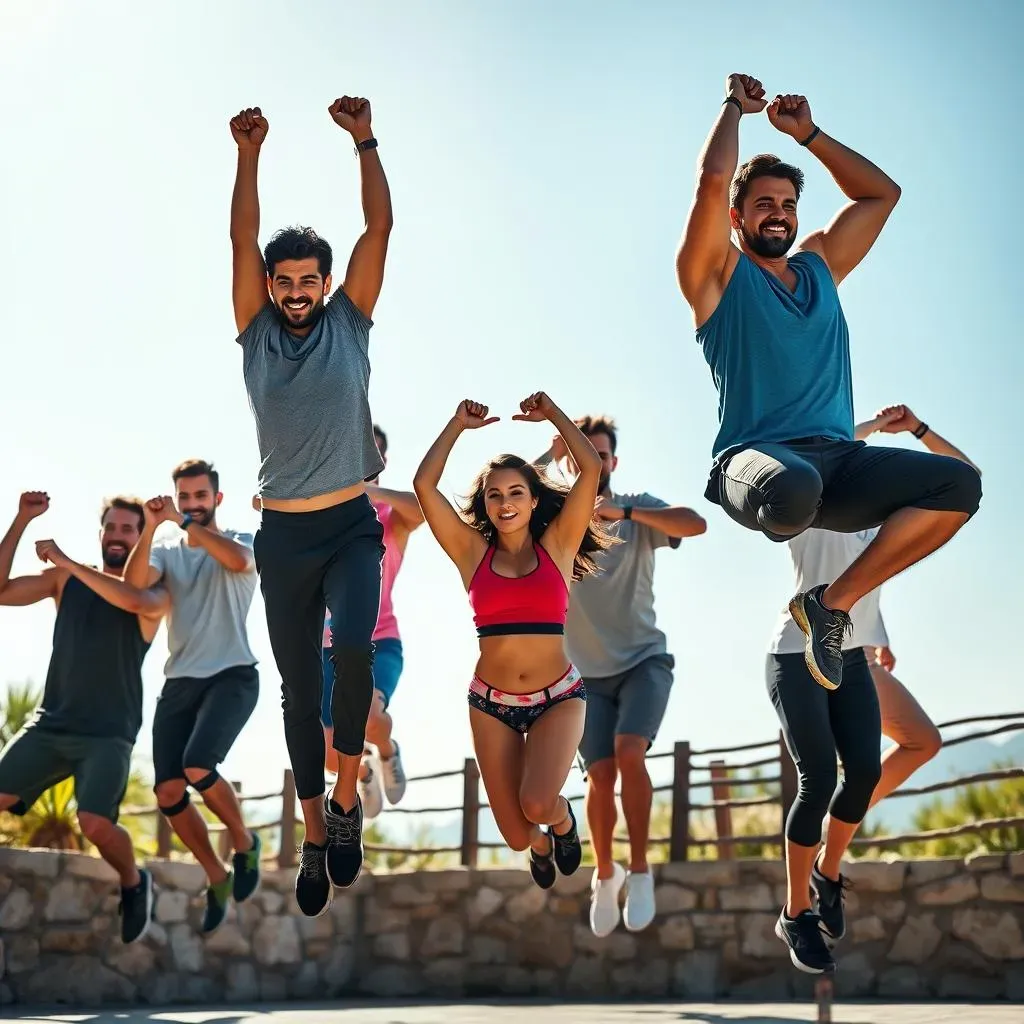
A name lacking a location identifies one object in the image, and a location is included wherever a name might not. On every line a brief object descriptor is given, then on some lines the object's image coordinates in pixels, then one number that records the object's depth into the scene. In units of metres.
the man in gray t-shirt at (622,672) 7.36
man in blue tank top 4.71
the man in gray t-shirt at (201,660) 7.70
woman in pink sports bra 5.97
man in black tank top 7.73
